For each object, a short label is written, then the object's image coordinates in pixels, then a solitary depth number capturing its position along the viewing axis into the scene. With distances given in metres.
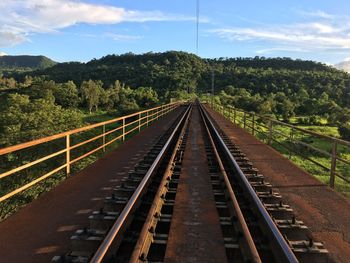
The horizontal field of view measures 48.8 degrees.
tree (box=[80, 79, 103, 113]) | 140.25
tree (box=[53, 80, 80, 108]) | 126.75
